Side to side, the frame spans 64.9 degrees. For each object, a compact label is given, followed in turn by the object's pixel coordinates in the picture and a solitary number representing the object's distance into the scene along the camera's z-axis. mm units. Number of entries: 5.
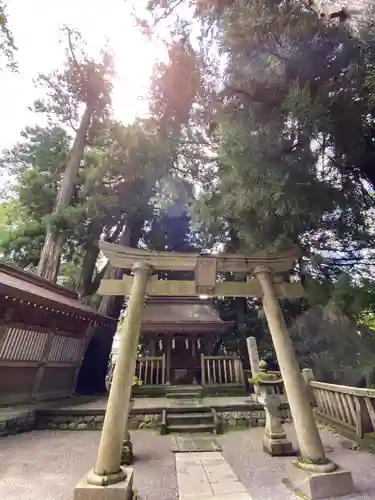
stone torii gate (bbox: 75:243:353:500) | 2916
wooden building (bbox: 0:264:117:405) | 6613
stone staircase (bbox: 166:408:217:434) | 6492
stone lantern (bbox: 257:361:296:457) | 4730
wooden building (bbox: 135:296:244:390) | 10102
